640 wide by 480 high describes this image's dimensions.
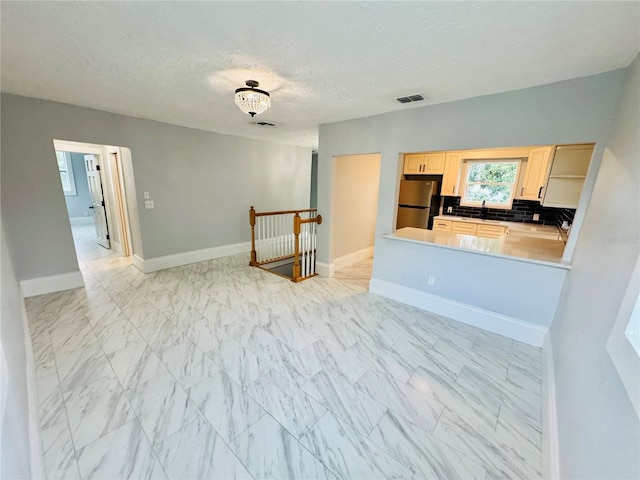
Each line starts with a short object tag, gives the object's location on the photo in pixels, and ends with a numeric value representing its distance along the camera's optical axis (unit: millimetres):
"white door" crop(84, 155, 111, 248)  4926
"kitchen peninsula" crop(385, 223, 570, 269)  2455
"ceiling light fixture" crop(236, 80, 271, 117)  2135
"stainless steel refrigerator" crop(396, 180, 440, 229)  4941
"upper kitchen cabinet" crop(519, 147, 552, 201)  3957
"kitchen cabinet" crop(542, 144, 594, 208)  2645
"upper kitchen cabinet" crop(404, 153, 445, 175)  4910
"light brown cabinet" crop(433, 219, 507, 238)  4207
